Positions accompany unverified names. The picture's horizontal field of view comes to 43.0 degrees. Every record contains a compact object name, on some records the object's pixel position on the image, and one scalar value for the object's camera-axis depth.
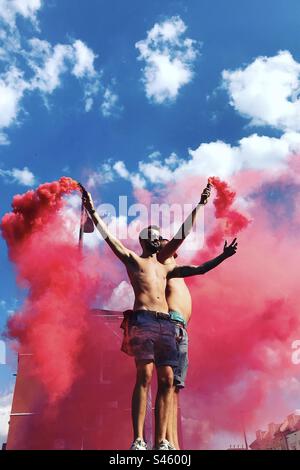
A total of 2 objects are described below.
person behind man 4.67
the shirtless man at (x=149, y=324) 4.09
